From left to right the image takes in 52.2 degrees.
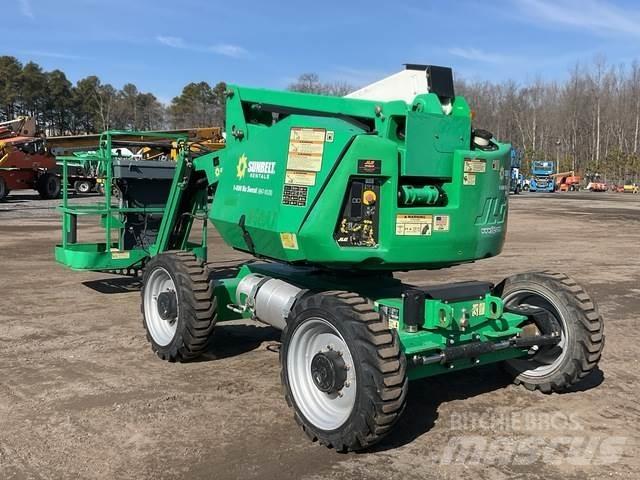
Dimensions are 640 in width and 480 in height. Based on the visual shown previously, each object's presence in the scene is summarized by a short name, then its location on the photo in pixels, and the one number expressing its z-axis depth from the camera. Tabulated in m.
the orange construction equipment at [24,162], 28.48
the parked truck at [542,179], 58.28
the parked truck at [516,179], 49.48
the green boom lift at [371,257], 4.29
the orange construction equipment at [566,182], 64.00
